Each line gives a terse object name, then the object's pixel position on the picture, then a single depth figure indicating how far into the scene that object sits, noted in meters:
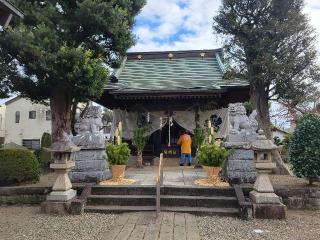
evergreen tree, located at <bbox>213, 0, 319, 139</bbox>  11.19
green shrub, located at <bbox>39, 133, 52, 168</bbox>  13.58
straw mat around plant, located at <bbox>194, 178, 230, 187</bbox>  6.91
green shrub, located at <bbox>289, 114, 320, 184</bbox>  7.06
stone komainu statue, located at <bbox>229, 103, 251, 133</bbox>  7.87
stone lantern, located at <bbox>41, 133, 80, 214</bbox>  5.99
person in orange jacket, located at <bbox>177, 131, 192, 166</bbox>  10.97
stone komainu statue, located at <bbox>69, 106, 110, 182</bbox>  7.11
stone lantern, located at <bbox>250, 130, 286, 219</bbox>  5.79
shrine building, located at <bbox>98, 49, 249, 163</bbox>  11.01
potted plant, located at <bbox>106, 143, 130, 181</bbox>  7.31
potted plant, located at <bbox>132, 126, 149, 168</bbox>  10.99
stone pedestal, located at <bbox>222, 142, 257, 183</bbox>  6.98
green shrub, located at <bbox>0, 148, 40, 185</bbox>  7.25
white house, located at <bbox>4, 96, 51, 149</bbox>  30.38
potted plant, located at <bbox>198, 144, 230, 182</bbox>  7.10
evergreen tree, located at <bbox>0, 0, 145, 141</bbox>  9.25
